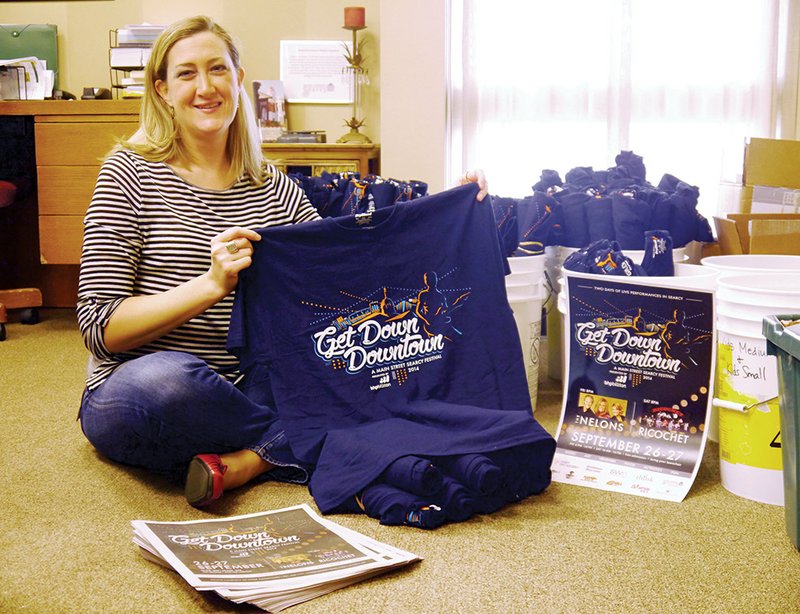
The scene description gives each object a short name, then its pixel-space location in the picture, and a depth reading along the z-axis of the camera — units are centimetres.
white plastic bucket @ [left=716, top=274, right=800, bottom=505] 161
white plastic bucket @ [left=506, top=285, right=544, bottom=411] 221
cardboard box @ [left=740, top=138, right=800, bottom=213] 287
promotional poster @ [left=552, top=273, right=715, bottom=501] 175
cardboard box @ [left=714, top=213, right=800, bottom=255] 238
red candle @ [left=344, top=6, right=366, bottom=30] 372
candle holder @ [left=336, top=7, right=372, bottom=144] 373
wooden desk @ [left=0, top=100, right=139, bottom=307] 338
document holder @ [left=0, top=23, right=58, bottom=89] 383
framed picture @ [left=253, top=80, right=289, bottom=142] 390
